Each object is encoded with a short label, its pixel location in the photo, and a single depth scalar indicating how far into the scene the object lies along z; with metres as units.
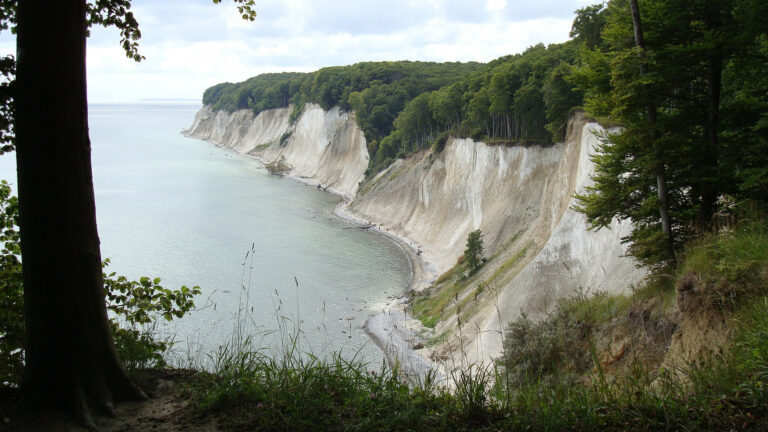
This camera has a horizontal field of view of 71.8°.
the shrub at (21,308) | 5.49
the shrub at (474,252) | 36.25
